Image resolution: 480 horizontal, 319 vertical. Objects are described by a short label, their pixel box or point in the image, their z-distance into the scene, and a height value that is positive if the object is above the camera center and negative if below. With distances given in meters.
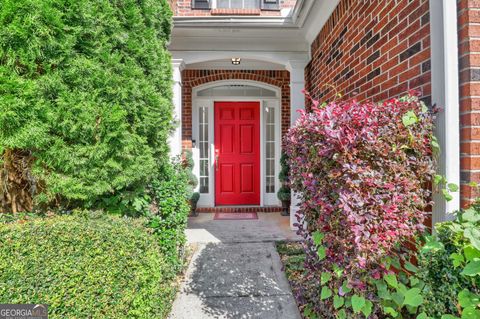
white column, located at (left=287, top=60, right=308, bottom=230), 4.21 +1.17
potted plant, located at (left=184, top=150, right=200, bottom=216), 4.86 -0.38
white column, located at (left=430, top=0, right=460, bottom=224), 1.42 +0.35
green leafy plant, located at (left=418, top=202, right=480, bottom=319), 1.11 -0.50
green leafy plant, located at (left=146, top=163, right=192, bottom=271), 2.41 -0.49
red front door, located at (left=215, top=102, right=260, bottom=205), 5.39 +0.17
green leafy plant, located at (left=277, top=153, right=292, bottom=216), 4.66 -0.57
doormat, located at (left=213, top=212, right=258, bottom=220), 4.79 -1.02
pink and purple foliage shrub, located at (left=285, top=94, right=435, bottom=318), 1.32 -0.12
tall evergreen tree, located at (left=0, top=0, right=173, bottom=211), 1.57 +0.44
